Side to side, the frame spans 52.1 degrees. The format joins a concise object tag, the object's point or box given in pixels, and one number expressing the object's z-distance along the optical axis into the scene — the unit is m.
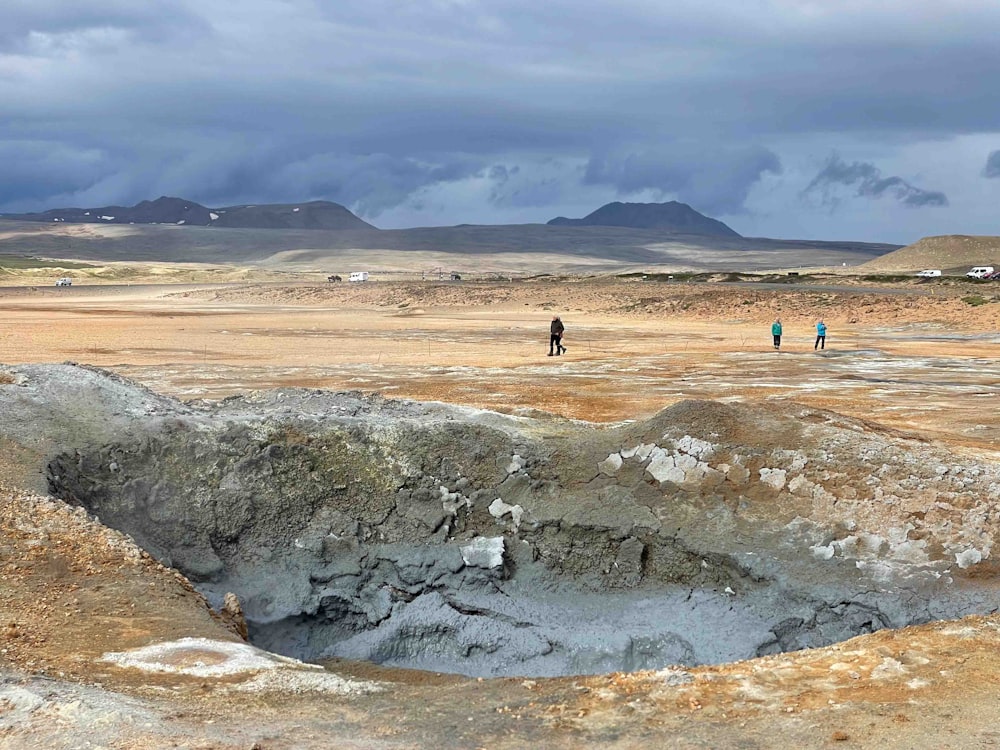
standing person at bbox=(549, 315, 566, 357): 38.41
